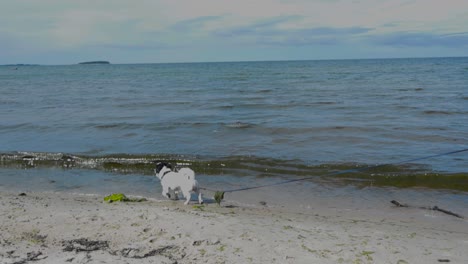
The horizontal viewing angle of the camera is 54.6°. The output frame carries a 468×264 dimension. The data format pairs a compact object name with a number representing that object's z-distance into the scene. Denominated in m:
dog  7.41
